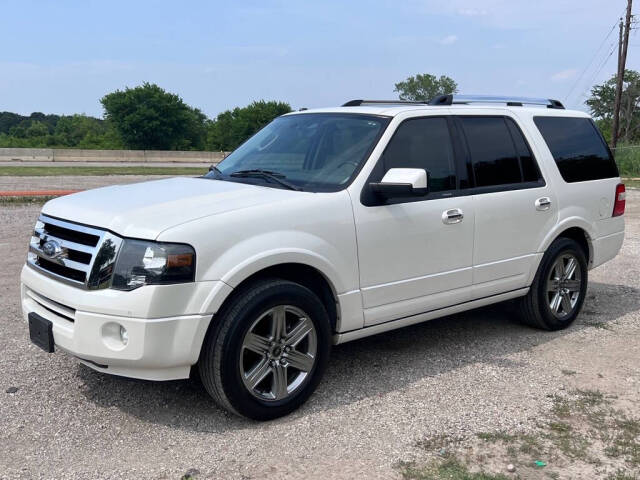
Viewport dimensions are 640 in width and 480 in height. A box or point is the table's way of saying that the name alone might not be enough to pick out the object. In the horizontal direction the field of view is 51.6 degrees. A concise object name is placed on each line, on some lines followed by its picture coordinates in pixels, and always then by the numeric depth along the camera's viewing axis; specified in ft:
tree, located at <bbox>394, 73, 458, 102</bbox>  390.01
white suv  11.71
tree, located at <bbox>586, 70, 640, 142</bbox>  203.92
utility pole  116.67
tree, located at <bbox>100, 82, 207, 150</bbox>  244.63
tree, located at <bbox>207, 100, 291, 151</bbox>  263.90
